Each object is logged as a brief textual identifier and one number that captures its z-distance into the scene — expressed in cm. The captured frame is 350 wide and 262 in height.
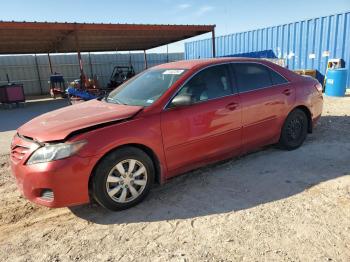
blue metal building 1191
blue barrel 1080
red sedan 312
